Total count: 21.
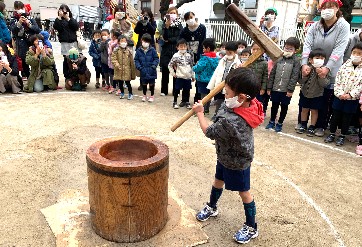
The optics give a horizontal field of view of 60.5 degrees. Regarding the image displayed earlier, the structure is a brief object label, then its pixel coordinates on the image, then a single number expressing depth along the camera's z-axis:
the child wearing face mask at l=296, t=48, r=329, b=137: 5.14
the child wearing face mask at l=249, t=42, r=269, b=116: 5.80
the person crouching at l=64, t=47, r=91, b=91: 7.89
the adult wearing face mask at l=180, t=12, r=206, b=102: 6.89
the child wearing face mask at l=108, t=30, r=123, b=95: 7.47
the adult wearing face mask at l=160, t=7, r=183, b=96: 7.46
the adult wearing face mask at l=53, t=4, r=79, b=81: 7.95
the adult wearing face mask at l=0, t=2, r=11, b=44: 7.92
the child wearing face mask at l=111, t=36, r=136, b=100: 7.14
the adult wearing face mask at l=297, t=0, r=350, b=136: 5.00
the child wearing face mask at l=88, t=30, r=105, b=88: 7.97
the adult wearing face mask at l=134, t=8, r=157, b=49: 8.16
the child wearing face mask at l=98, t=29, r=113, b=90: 7.70
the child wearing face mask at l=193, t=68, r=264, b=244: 2.44
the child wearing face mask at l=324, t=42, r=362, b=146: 4.85
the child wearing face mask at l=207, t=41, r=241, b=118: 5.64
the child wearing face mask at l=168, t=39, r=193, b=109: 6.55
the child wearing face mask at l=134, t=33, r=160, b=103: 6.93
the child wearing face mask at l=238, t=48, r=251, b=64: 5.92
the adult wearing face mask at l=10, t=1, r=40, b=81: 7.78
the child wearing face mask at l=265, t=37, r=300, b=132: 5.48
